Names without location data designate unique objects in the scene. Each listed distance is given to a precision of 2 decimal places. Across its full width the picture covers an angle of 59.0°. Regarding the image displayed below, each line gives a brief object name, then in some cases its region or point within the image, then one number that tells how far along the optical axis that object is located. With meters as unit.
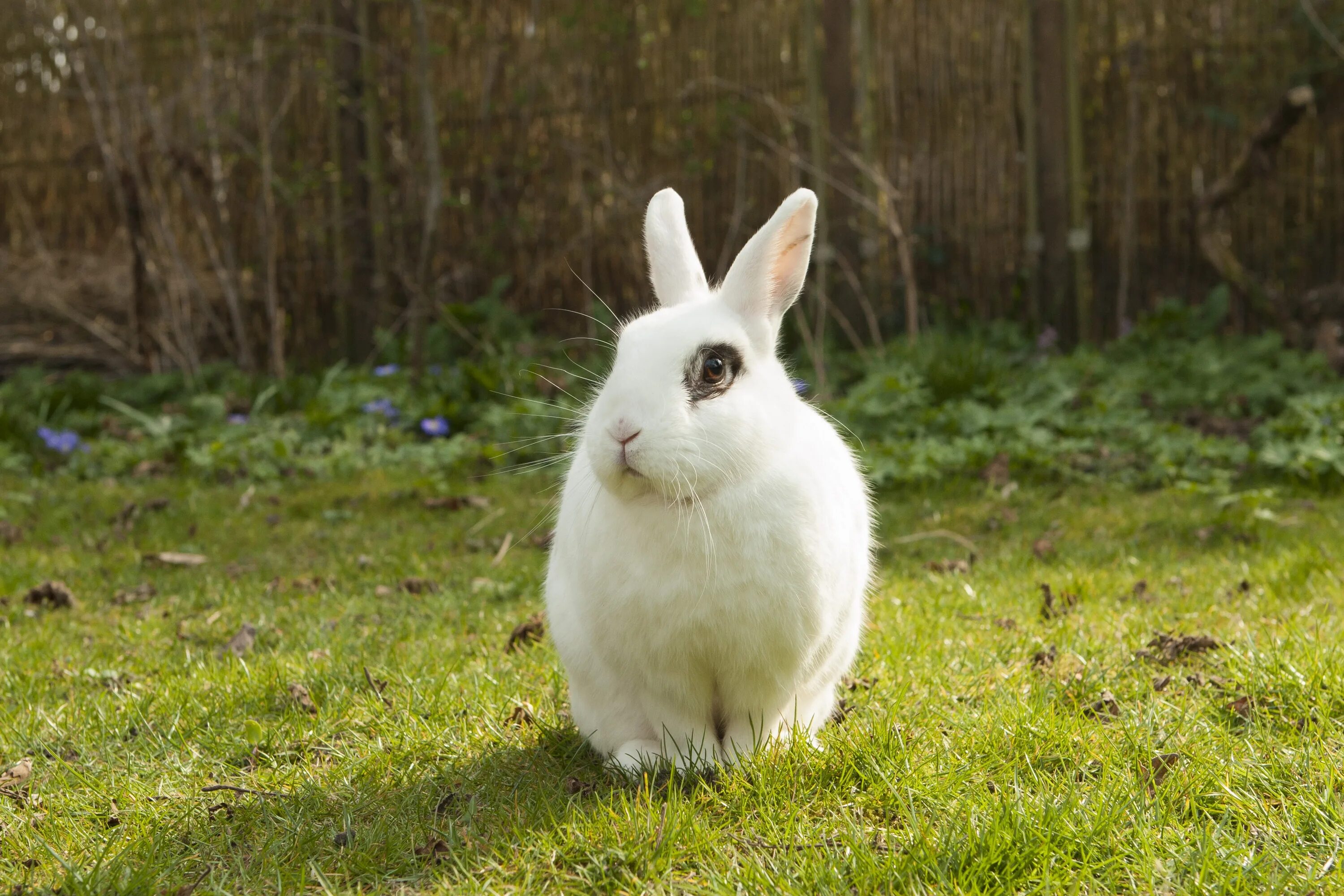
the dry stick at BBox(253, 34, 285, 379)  7.28
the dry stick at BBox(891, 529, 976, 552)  4.25
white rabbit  2.10
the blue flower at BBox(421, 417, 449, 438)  5.97
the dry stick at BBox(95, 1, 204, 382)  7.21
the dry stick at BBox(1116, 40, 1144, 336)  7.23
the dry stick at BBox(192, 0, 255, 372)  7.25
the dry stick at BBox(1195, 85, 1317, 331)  6.59
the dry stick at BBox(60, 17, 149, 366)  7.09
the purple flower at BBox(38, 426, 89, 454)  5.98
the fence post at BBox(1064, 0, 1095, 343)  7.22
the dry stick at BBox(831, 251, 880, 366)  6.71
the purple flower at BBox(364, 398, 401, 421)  6.23
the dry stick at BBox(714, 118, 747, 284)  7.44
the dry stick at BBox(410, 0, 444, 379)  6.46
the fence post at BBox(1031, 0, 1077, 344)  7.12
